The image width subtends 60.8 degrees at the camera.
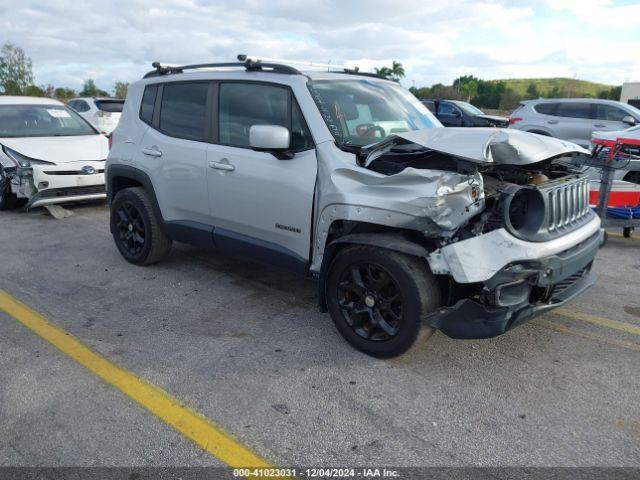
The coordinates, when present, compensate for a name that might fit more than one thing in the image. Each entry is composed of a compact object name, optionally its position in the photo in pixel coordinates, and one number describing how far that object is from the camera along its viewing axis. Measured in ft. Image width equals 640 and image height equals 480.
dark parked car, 58.53
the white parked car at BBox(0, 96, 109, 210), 24.85
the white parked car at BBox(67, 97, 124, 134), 43.97
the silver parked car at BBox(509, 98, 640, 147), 45.78
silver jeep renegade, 10.28
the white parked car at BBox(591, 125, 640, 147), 21.91
